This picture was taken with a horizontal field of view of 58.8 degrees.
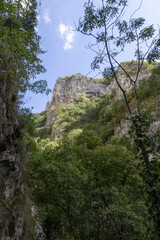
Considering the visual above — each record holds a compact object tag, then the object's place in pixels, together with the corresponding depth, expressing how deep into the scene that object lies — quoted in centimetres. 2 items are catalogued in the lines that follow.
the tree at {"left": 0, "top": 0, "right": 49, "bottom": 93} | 450
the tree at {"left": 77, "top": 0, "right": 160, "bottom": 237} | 244
